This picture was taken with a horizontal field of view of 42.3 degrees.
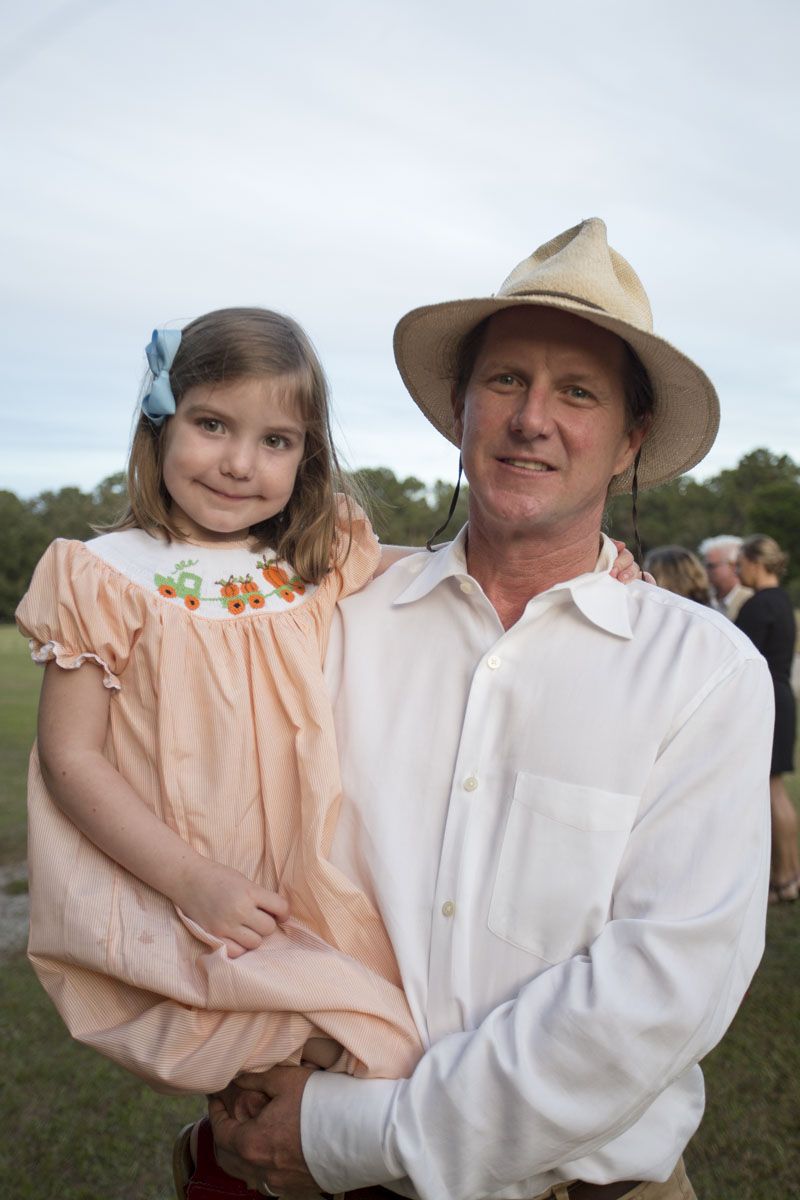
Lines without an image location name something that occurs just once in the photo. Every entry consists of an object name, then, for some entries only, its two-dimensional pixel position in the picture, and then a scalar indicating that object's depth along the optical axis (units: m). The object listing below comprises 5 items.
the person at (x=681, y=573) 7.38
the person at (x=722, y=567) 8.85
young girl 1.85
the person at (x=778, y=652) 7.17
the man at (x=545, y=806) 1.67
